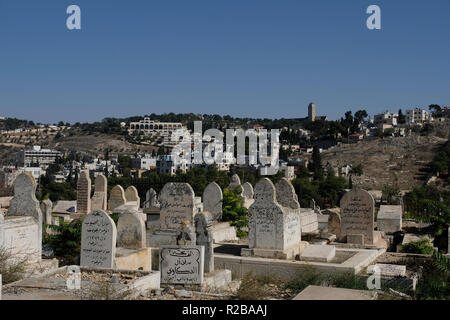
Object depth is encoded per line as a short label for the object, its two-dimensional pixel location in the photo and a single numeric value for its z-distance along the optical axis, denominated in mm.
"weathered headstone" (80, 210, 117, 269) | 9586
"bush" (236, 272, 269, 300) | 7207
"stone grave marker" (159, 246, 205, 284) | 8633
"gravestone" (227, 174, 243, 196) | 19266
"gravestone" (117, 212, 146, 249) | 10719
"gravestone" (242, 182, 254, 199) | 21047
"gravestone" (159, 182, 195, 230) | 14227
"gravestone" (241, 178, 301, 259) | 11719
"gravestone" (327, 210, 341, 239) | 15427
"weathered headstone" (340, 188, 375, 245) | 14227
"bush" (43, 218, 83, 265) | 11977
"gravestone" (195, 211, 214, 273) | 9773
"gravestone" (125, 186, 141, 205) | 19016
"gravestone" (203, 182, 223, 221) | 17547
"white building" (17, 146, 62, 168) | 109081
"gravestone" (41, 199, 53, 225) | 17434
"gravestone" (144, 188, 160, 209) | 20141
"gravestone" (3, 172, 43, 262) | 10164
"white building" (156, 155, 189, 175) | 84750
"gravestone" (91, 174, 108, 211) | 20594
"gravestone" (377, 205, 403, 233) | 18734
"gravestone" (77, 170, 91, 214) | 20344
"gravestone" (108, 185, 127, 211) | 18469
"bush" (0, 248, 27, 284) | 8172
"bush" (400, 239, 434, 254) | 12641
